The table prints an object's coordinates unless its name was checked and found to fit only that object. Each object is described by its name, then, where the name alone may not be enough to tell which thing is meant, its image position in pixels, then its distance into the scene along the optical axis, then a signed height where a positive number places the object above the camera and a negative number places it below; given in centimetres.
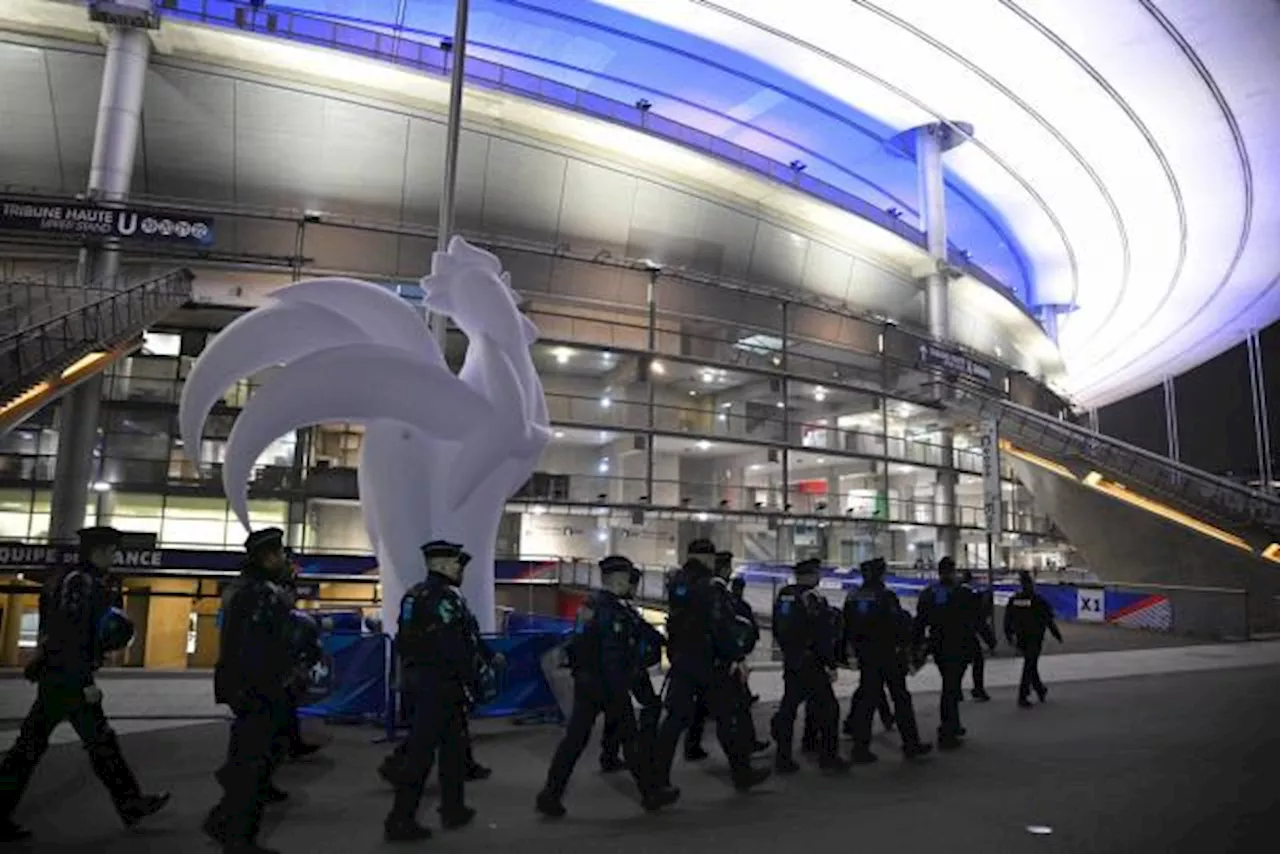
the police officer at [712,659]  695 -76
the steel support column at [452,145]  1398 +661
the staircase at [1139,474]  2698 +337
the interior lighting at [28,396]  1672 +288
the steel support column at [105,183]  2450 +991
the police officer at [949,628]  899 -63
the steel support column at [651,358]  3116 +712
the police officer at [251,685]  518 -81
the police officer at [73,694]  566 -95
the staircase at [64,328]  1714 +485
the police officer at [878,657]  805 -82
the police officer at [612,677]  643 -85
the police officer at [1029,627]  1130 -73
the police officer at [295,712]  575 -138
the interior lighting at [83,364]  1952 +406
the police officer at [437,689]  568 -88
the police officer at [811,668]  777 -91
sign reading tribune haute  2325 +848
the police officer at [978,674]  1112 -136
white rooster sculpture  976 +171
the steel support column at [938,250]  3878 +1386
